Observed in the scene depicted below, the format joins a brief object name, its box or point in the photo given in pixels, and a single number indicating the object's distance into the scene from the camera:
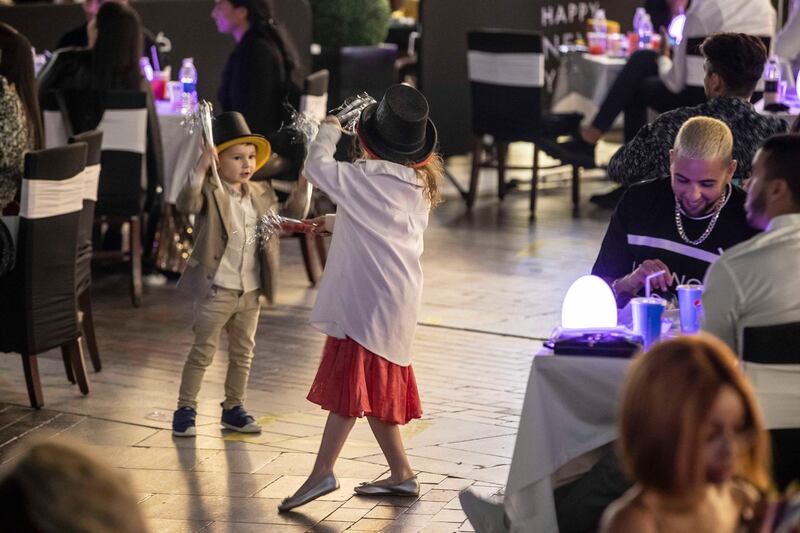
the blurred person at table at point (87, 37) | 13.08
